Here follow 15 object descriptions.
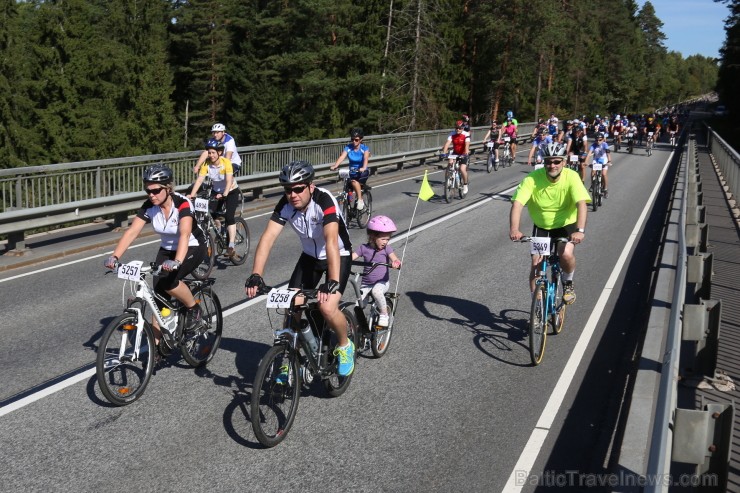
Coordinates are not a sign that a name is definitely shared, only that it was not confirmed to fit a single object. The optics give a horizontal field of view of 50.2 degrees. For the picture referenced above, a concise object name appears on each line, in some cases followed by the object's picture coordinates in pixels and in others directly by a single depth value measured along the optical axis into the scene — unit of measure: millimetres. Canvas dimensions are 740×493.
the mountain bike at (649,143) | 42938
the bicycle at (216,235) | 11758
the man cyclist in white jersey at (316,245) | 6113
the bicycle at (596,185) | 20688
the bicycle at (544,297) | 7934
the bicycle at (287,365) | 5777
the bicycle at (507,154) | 33962
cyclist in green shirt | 8562
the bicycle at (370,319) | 7566
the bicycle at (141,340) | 6441
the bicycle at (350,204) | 16594
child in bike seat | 7703
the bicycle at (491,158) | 31234
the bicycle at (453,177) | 21484
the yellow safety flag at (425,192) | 8576
